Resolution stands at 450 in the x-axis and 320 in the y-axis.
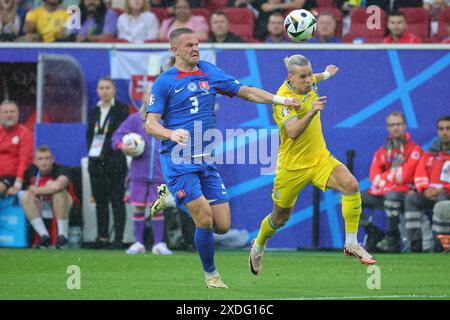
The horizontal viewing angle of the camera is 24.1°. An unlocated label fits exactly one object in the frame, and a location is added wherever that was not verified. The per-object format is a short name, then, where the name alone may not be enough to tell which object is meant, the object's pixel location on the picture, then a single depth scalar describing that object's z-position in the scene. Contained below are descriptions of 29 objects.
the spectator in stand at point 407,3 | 17.84
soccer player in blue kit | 10.33
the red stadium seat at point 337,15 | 17.48
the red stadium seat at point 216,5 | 18.67
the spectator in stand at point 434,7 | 17.90
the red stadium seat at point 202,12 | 18.19
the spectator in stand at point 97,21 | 18.30
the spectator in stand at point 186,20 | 17.66
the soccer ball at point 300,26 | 11.70
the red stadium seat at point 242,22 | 17.84
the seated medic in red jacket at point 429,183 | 15.20
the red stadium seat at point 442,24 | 17.31
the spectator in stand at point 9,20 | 18.16
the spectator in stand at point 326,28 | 16.52
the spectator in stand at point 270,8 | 17.78
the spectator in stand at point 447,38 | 16.85
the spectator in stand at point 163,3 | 19.22
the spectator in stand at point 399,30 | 16.45
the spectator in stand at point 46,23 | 18.17
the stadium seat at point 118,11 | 18.71
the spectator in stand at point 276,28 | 17.00
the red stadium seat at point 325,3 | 18.02
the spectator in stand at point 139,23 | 17.95
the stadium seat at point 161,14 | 18.70
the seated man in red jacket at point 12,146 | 16.48
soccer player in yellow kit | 11.38
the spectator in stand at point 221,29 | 16.89
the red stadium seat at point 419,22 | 17.41
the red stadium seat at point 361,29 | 17.14
